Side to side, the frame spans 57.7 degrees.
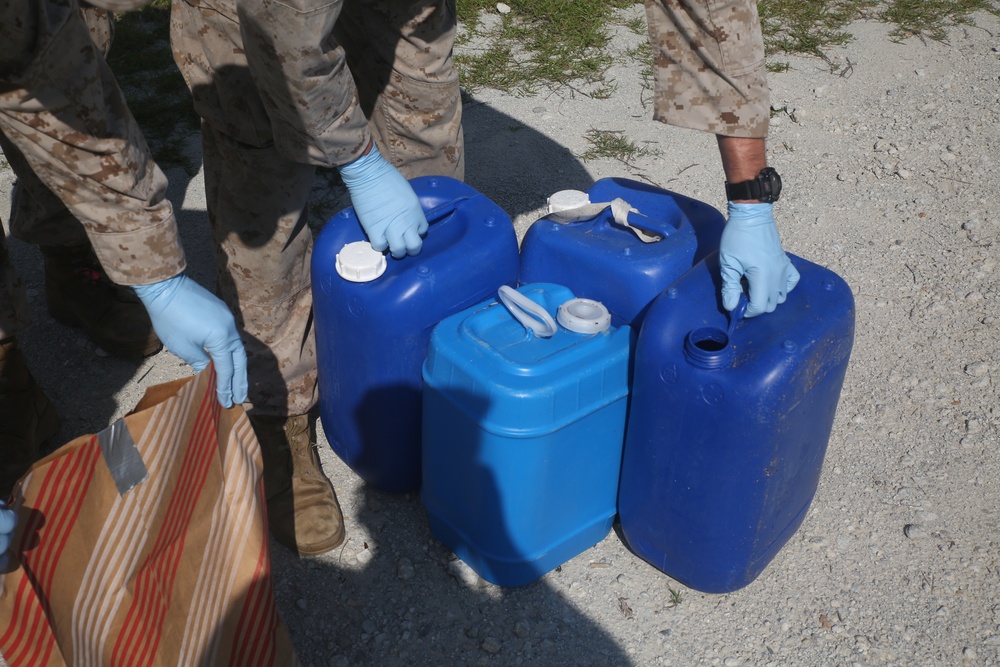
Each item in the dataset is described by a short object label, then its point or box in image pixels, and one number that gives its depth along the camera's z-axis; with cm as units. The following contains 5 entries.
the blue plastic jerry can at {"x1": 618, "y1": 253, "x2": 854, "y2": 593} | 164
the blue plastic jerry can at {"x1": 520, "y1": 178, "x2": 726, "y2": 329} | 186
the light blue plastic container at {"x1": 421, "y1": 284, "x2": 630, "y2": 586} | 172
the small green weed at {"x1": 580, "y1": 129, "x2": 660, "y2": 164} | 361
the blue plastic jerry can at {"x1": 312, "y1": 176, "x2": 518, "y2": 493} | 184
